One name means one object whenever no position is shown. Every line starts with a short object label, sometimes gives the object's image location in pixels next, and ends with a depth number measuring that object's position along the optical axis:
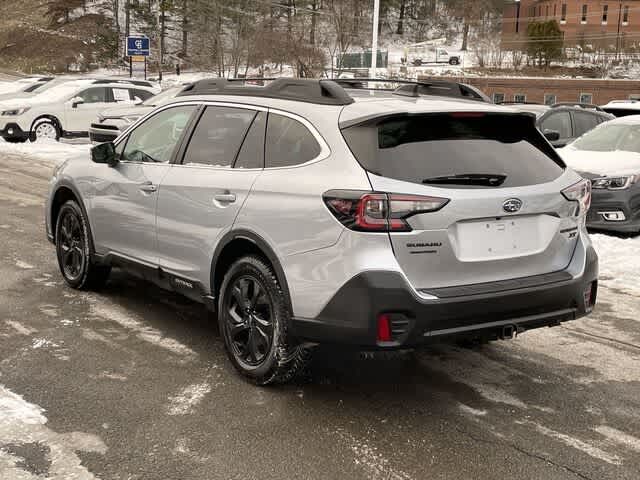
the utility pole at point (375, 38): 26.29
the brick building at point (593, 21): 103.38
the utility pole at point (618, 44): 91.56
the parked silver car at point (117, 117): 18.27
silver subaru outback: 3.87
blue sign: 28.11
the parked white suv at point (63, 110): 20.73
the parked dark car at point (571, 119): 14.61
